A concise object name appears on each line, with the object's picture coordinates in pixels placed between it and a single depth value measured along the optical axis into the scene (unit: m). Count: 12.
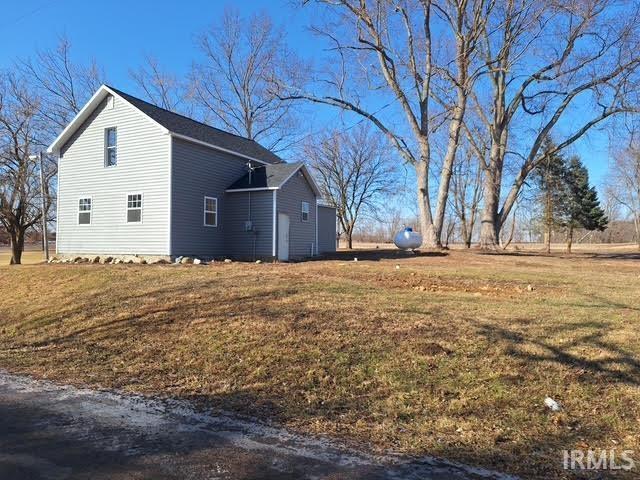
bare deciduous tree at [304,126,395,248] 43.53
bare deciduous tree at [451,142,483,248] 46.16
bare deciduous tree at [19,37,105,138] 31.05
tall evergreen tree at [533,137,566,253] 42.25
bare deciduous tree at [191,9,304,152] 37.88
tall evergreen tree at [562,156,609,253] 44.69
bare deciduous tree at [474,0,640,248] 22.30
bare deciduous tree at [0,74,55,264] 27.92
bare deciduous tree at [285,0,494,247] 22.44
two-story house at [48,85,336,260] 18.09
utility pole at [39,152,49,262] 24.68
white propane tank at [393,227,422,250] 24.66
